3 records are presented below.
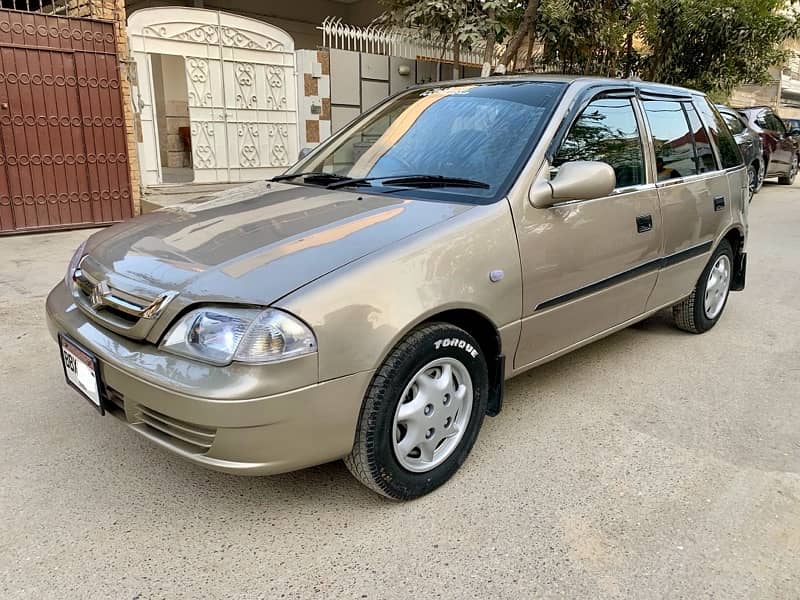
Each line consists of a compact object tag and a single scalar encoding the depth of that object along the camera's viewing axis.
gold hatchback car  2.08
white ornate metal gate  8.84
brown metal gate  6.98
